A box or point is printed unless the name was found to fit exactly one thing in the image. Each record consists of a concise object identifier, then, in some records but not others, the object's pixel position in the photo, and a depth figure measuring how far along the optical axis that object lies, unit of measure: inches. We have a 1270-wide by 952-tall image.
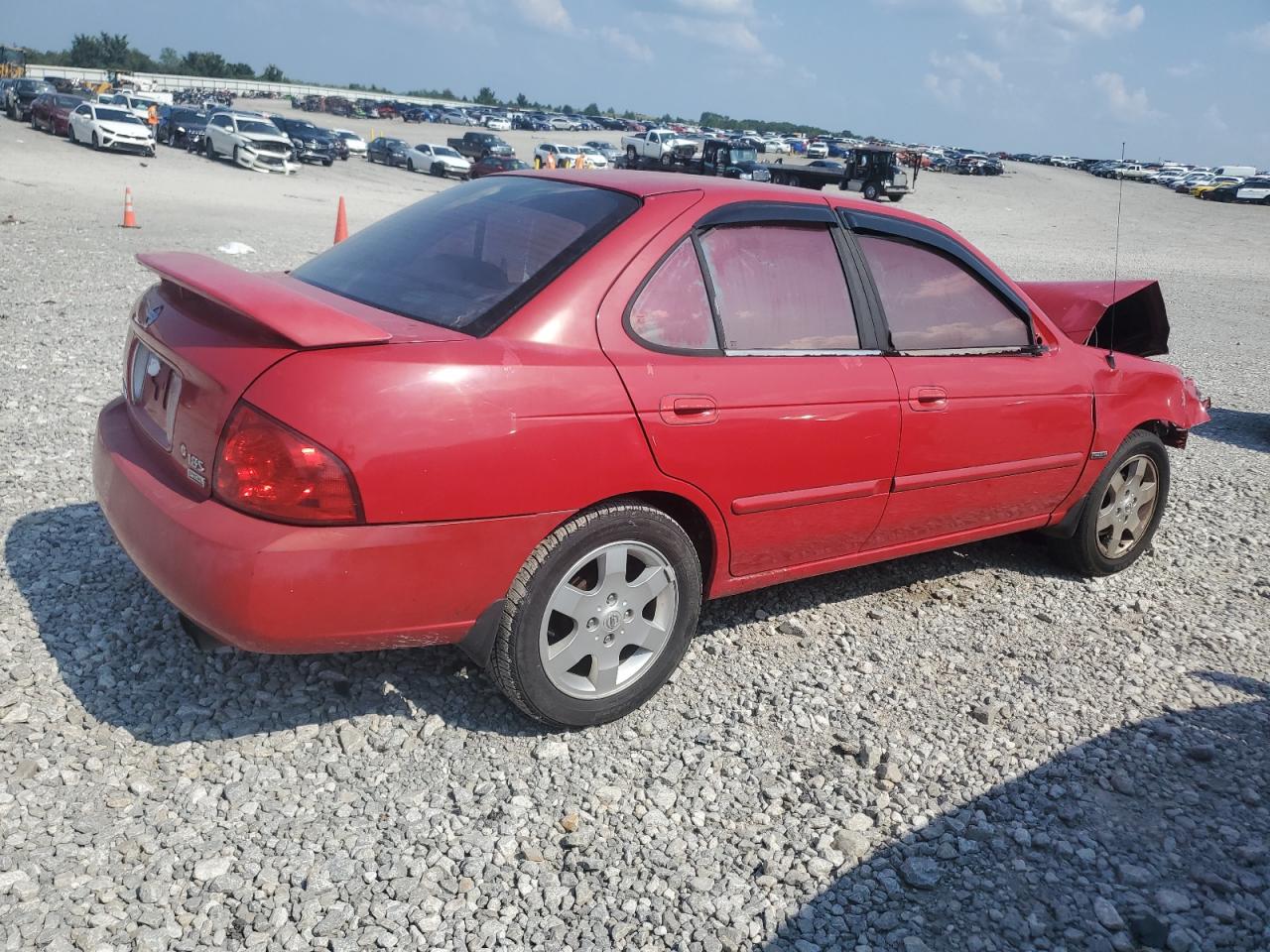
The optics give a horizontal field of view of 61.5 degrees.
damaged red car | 108.8
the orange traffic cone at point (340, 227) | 542.3
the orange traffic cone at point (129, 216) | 609.4
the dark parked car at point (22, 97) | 1679.4
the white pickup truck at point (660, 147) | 1809.1
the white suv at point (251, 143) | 1368.1
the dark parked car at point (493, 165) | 1438.2
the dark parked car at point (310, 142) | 1560.0
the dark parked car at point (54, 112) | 1459.2
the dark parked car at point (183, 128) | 1515.7
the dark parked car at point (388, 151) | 1731.1
